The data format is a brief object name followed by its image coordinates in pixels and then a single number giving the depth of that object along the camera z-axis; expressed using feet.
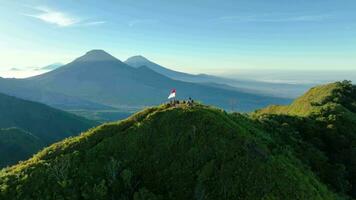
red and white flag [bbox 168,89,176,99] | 191.80
